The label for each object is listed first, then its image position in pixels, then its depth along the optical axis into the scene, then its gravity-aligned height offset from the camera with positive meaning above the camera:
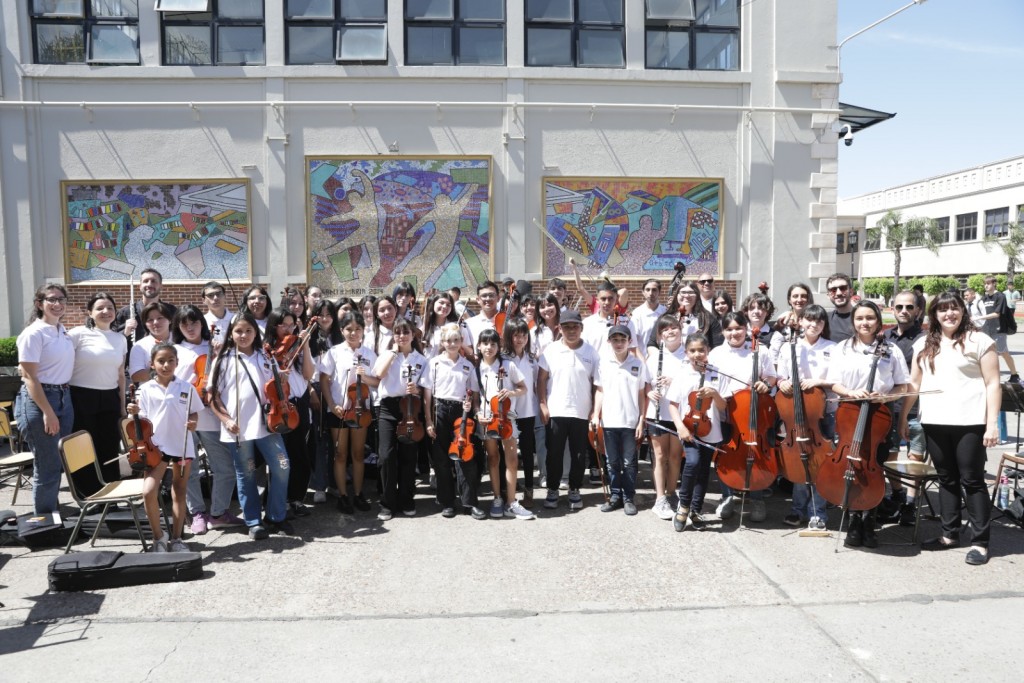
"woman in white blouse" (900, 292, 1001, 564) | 4.87 -0.78
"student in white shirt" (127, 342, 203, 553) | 5.04 -0.80
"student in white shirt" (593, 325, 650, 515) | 5.95 -0.92
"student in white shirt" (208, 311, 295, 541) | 5.29 -0.82
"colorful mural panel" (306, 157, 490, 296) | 12.17 +1.52
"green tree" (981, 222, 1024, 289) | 41.09 +3.31
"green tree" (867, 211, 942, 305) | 53.50 +5.40
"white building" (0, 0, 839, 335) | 11.91 +3.66
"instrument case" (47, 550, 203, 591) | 4.45 -1.70
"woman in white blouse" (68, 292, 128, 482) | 5.62 -0.55
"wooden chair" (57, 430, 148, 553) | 4.84 -1.27
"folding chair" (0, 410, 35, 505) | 6.16 -1.35
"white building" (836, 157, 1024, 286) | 48.09 +6.56
